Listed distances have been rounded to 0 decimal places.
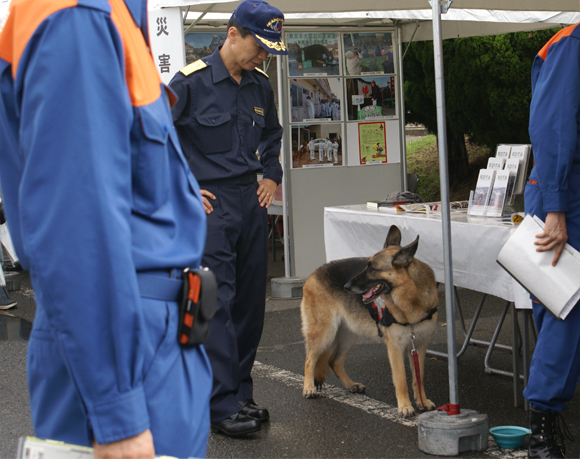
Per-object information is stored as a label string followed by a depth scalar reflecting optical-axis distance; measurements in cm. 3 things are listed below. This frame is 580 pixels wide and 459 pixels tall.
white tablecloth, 372
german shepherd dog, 386
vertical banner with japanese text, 495
